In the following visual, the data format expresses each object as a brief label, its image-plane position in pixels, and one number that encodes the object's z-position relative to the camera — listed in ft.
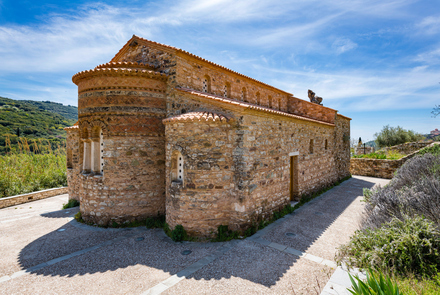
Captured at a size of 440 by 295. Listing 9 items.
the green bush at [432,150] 34.71
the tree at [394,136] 89.04
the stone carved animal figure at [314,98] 51.90
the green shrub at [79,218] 27.29
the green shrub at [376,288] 9.29
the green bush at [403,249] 11.93
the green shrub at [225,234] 20.98
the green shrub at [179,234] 21.01
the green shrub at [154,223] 24.76
